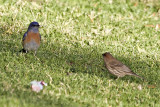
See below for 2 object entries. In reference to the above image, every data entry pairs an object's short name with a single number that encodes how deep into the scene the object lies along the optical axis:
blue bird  18.39
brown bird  16.42
